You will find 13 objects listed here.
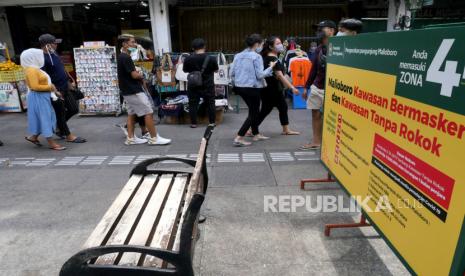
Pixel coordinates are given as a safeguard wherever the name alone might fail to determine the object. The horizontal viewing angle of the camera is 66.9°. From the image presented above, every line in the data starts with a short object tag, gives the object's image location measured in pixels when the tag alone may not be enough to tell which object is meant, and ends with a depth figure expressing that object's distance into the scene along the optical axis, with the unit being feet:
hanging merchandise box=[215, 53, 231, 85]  26.12
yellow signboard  5.37
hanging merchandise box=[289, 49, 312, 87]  27.12
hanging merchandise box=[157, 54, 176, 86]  26.02
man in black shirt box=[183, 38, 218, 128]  21.61
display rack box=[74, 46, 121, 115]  27.25
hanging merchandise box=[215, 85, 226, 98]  26.53
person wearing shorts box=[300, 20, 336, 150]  15.24
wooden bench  6.07
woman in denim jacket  17.85
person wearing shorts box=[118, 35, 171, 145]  17.72
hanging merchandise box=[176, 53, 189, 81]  25.23
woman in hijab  17.12
